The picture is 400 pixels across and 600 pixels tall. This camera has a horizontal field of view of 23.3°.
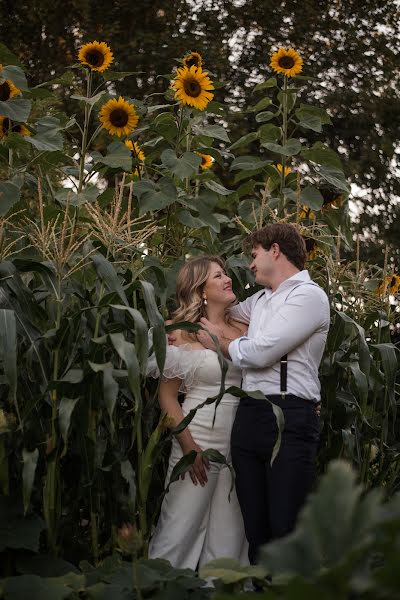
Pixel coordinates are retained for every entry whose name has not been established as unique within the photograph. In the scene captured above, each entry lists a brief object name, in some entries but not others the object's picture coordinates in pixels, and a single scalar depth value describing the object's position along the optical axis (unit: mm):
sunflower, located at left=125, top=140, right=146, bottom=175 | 4457
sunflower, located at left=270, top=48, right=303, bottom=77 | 4570
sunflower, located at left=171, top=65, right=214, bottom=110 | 4195
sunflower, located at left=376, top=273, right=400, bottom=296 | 4320
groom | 3191
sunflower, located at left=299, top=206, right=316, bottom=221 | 4618
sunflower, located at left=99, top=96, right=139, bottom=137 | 4285
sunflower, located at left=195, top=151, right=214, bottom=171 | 4832
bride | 3365
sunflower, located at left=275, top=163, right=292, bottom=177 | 4679
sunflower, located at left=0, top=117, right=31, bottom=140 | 4234
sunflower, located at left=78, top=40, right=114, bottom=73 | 4254
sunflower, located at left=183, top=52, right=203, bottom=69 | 4379
